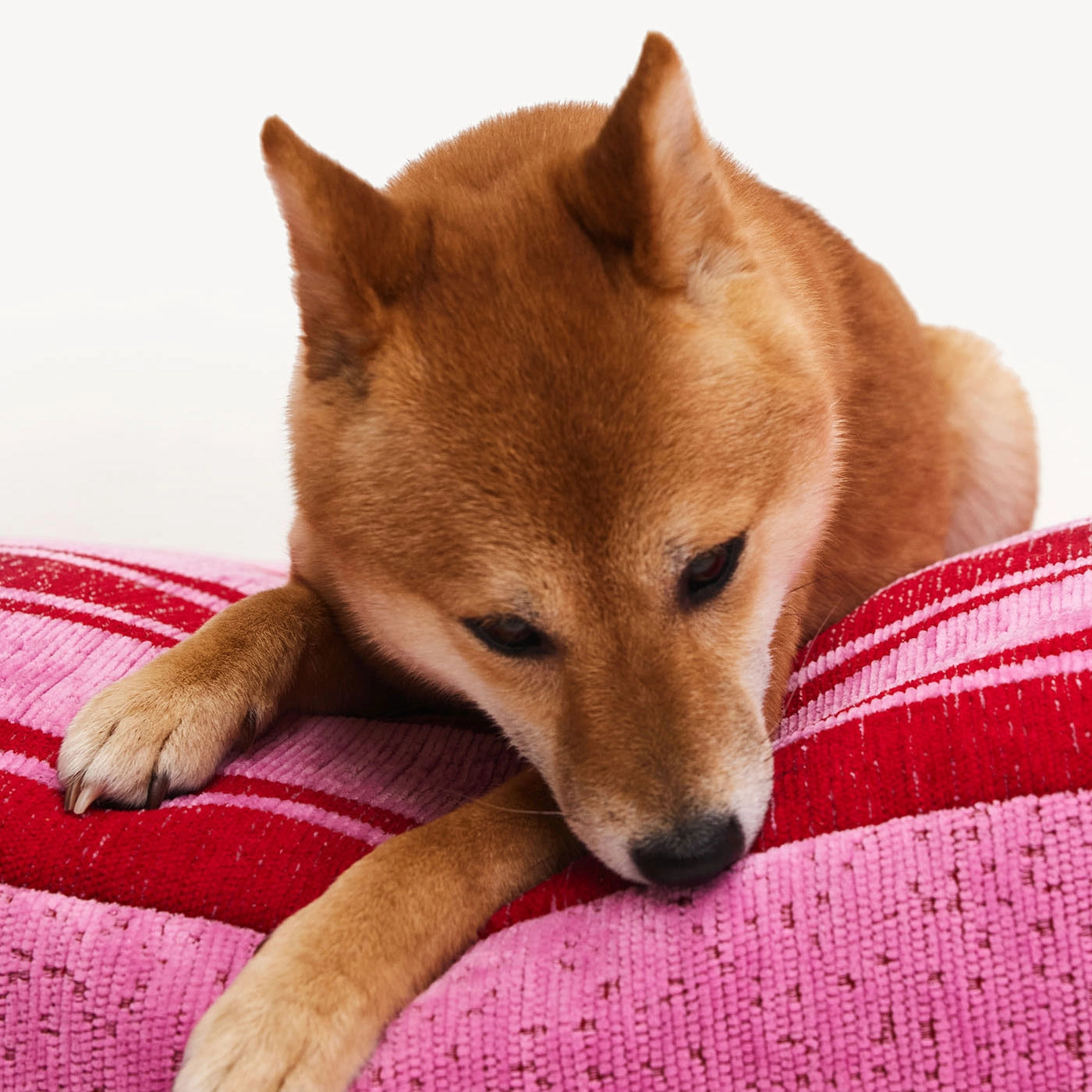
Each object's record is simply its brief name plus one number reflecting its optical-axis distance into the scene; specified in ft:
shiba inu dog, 2.37
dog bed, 2.27
